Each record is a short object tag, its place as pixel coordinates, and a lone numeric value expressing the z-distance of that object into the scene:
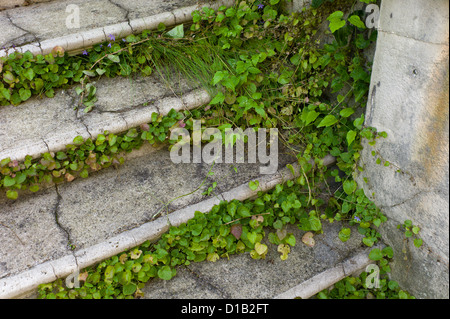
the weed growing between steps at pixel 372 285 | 2.19
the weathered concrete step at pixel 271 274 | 2.08
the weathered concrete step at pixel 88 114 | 2.24
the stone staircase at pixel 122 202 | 2.05
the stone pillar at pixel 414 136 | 1.71
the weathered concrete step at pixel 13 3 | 3.13
